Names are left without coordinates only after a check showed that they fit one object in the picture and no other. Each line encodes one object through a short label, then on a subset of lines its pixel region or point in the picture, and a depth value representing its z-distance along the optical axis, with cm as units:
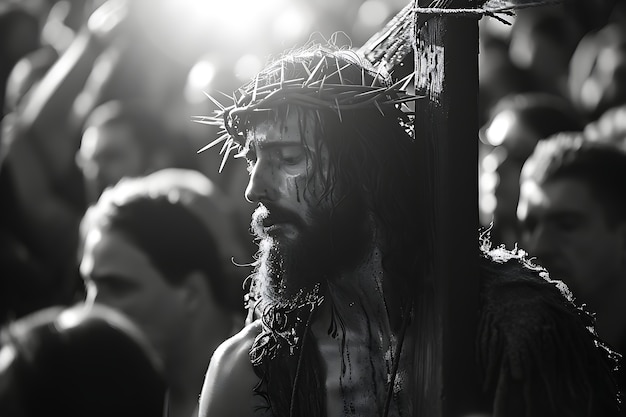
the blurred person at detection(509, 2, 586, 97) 979
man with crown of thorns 329
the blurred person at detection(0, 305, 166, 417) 259
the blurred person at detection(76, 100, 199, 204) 844
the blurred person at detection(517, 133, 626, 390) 557
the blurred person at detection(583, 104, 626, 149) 697
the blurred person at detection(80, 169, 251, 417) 538
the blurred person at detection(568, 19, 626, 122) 818
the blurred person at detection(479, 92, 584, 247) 687
